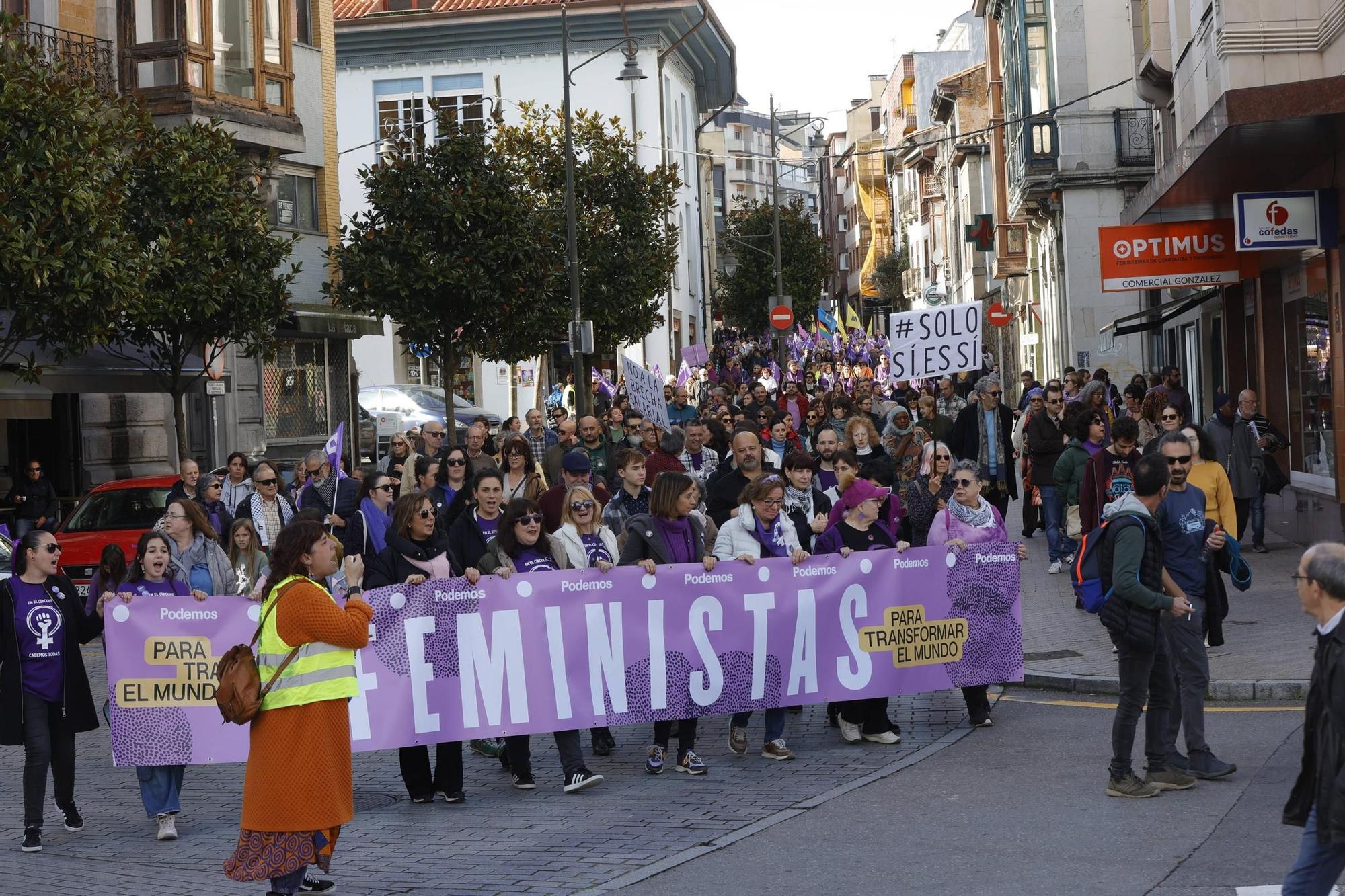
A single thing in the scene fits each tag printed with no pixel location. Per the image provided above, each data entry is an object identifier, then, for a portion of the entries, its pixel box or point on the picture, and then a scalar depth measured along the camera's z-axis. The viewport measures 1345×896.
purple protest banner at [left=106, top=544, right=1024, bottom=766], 8.91
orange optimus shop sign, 21.50
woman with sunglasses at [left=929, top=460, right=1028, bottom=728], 10.30
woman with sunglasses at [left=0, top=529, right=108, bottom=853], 8.43
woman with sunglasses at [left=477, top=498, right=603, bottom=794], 9.30
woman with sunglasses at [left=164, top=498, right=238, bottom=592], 9.69
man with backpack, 8.03
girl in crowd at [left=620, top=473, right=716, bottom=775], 9.45
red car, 16.62
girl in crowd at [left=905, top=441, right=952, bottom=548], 11.91
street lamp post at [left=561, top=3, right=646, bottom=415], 31.27
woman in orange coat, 6.48
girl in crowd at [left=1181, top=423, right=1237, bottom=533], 10.56
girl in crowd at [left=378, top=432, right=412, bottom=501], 15.98
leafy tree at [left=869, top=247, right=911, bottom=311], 110.75
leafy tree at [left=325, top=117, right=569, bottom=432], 29.28
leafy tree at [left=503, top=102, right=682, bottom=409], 41.56
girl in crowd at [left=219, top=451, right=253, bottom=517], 14.95
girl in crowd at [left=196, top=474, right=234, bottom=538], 14.57
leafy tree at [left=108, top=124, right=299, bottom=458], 23.50
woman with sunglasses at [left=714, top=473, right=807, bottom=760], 9.70
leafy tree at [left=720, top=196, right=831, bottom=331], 80.00
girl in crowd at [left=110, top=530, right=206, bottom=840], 8.56
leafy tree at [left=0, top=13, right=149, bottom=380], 18.84
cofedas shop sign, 17.48
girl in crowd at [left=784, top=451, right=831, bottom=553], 10.16
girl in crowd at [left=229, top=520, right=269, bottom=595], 10.24
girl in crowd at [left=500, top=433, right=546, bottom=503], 12.88
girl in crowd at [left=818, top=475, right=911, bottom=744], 10.02
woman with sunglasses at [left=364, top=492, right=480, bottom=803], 8.97
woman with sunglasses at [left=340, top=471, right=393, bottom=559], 12.06
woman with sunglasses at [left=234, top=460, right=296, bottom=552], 13.84
